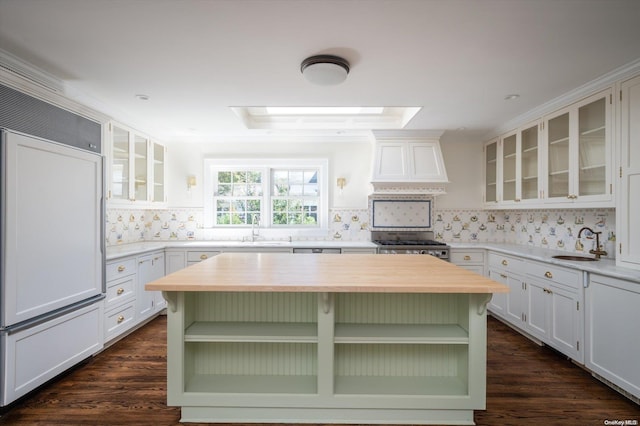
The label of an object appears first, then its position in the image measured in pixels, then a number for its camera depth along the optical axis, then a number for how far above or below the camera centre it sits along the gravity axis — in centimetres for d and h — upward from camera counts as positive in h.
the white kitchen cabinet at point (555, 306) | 247 -81
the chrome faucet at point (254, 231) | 445 -27
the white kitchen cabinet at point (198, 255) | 396 -55
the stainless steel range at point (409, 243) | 385 -39
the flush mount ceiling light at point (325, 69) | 212 +101
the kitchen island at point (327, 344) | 179 -81
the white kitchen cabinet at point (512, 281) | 318 -73
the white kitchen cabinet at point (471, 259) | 384 -56
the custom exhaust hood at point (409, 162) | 399 +68
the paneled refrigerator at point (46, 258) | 189 -33
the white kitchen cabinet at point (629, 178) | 221 +27
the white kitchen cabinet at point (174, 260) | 393 -62
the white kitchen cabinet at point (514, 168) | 336 +57
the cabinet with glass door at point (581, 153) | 247 +55
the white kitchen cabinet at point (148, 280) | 339 -80
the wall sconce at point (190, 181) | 452 +46
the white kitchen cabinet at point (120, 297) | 287 -85
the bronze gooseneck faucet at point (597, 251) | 275 -33
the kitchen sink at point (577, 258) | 272 -40
